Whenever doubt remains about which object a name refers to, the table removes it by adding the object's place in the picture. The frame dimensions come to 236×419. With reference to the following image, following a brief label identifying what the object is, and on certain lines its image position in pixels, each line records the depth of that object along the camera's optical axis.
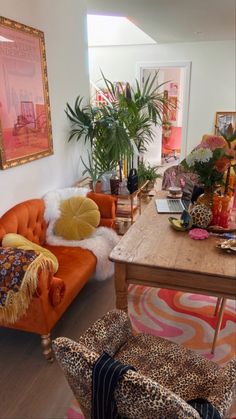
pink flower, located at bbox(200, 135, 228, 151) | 1.83
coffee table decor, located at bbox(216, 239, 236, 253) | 1.53
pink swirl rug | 2.01
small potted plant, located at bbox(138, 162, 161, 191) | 4.64
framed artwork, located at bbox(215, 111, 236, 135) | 5.30
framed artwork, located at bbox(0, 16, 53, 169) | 2.17
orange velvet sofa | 1.79
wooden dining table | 1.42
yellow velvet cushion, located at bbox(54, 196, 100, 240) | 2.56
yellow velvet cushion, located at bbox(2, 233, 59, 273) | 1.95
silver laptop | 2.09
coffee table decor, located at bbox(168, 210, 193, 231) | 1.79
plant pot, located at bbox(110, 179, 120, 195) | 3.29
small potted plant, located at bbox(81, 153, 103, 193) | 3.27
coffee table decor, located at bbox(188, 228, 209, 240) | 1.69
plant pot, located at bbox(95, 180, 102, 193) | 3.30
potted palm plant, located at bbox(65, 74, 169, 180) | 3.12
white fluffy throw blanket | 2.44
